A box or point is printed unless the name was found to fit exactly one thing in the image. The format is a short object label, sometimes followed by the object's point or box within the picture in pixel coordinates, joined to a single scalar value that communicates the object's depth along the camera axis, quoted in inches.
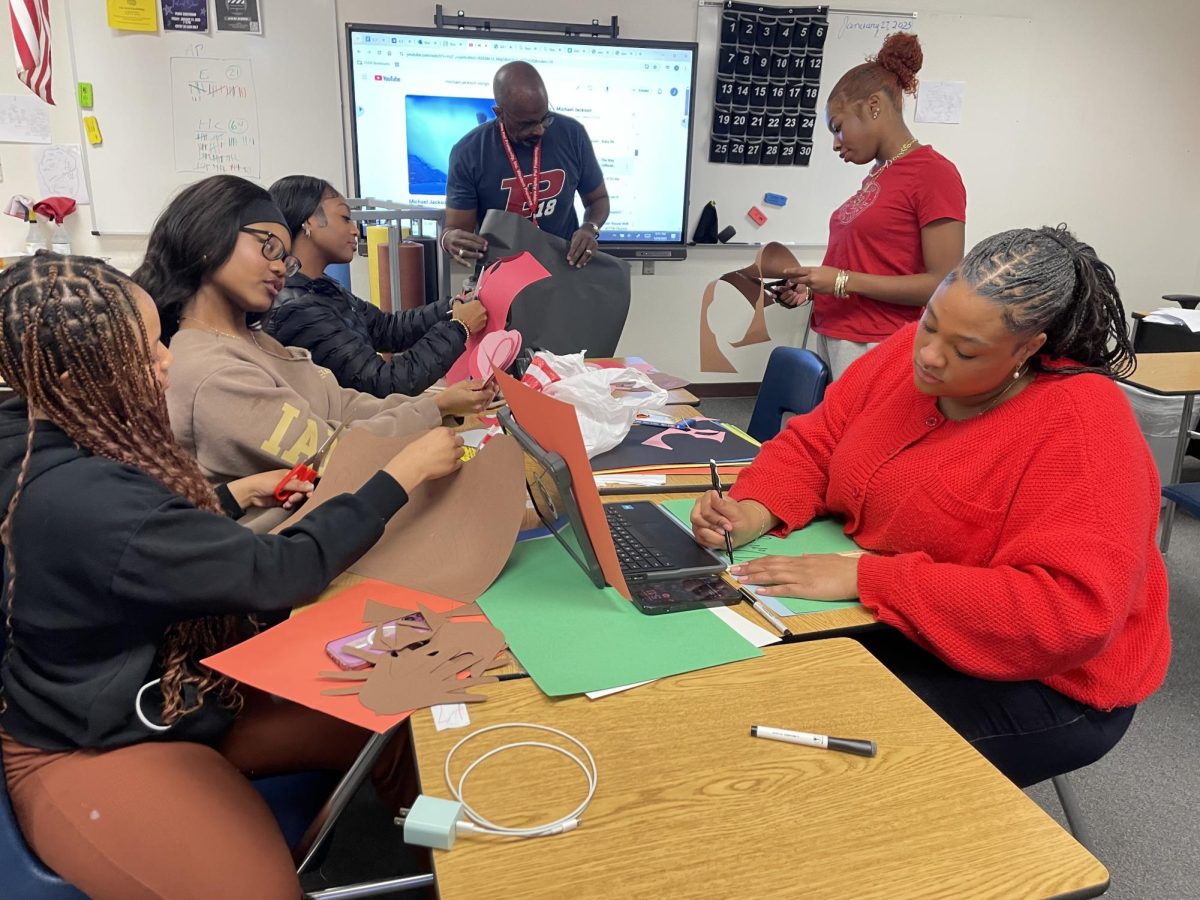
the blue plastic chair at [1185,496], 96.3
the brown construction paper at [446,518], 48.8
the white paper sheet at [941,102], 188.1
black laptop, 44.2
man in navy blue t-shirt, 115.6
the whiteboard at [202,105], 155.9
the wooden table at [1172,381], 111.3
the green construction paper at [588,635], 39.6
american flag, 142.0
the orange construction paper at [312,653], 36.9
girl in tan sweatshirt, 58.2
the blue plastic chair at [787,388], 87.6
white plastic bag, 75.4
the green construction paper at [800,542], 55.0
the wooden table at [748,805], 28.5
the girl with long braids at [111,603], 36.6
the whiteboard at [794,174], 178.9
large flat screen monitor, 163.2
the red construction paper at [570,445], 40.6
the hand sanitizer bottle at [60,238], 163.3
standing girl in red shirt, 93.4
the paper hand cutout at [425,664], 37.4
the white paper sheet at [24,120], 156.2
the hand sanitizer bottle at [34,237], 163.6
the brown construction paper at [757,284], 75.6
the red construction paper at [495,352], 88.6
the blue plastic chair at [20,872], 35.3
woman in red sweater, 42.9
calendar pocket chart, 174.2
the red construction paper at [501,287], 93.5
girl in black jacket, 81.7
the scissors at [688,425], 84.4
